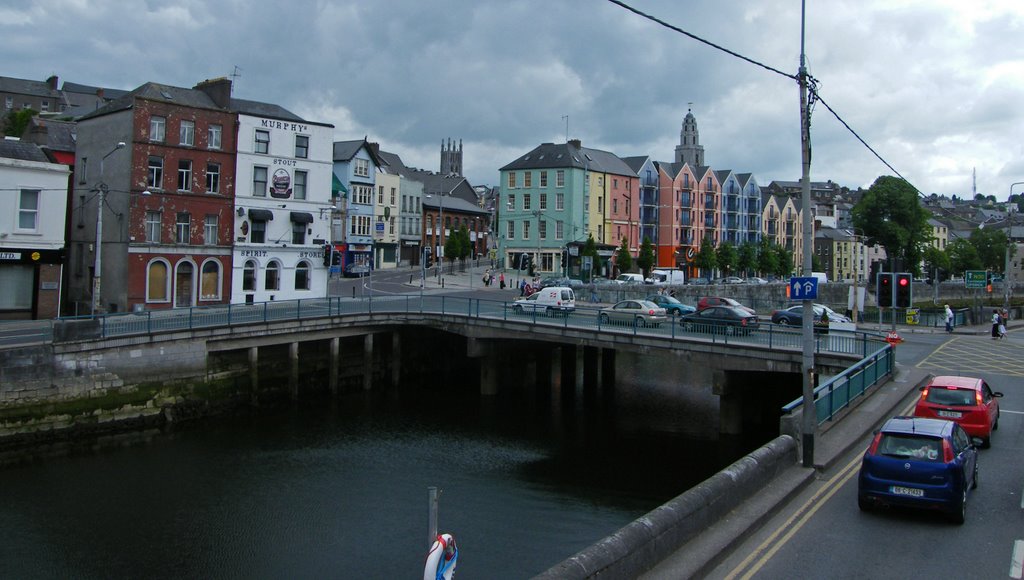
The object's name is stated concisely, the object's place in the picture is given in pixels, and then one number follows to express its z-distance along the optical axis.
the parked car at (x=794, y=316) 42.47
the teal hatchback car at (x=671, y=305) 46.94
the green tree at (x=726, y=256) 106.00
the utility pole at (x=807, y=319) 15.70
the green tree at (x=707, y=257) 104.12
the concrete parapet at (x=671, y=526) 9.13
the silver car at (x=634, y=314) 34.09
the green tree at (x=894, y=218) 107.75
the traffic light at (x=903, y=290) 24.09
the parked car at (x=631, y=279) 79.59
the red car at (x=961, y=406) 18.52
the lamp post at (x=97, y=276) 33.81
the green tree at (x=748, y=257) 110.69
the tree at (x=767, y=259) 113.94
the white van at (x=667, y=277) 86.75
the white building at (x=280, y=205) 47.84
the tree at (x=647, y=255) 97.06
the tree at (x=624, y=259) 94.12
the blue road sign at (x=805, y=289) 15.28
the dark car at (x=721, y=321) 31.45
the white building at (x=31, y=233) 38.38
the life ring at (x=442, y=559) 8.30
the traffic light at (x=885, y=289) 24.69
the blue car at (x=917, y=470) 12.94
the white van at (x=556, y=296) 51.59
